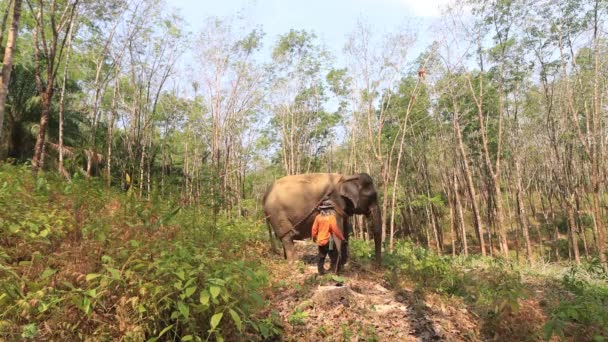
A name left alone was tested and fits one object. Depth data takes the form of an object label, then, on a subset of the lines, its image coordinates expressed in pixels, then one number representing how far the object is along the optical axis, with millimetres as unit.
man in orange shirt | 7129
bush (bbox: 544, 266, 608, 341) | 4535
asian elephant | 9031
